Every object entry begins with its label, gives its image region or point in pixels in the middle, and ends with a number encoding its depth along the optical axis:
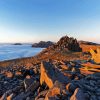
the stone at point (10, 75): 2.74
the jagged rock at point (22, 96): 2.06
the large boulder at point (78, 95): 1.60
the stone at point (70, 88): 1.79
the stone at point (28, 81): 2.24
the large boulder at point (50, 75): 2.06
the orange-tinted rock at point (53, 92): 1.77
